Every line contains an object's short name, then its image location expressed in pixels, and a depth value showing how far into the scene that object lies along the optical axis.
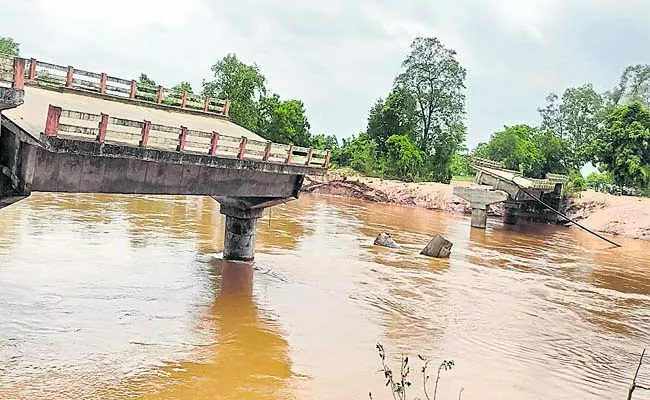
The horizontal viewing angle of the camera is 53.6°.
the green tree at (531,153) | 73.19
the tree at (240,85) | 73.62
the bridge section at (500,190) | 42.78
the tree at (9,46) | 76.34
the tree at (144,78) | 81.00
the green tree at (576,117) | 76.12
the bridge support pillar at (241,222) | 21.02
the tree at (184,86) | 82.60
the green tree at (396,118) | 73.44
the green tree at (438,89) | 72.81
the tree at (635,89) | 71.81
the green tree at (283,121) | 74.75
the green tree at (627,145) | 50.03
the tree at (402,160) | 67.94
